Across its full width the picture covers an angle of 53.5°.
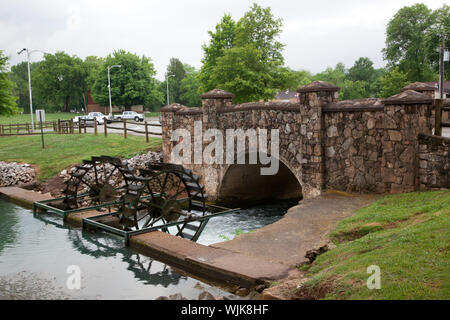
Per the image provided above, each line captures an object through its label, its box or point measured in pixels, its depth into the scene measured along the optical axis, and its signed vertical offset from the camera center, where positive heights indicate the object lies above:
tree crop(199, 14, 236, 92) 36.81 +5.35
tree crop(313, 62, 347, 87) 80.38 +5.59
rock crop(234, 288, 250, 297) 6.07 -2.50
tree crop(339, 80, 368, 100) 65.78 +2.32
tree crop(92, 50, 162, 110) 56.94 +3.52
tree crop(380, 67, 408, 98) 45.16 +2.31
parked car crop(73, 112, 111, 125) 41.64 -0.57
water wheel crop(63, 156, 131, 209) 11.78 -2.38
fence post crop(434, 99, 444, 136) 9.36 -0.19
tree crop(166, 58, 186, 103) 78.44 +5.85
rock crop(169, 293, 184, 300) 5.89 -2.47
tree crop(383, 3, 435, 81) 49.91 +7.46
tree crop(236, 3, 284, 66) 30.95 +5.22
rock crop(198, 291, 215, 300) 5.80 -2.44
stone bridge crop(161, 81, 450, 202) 9.42 -0.72
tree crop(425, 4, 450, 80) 43.81 +6.12
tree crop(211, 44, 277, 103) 29.71 +2.29
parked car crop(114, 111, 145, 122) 46.27 -0.58
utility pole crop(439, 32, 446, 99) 25.77 +1.98
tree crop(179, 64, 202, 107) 72.87 +2.88
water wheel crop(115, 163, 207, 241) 10.21 -2.24
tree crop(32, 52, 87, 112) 69.75 +5.33
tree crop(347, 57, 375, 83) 76.38 +5.95
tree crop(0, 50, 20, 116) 27.34 +1.12
